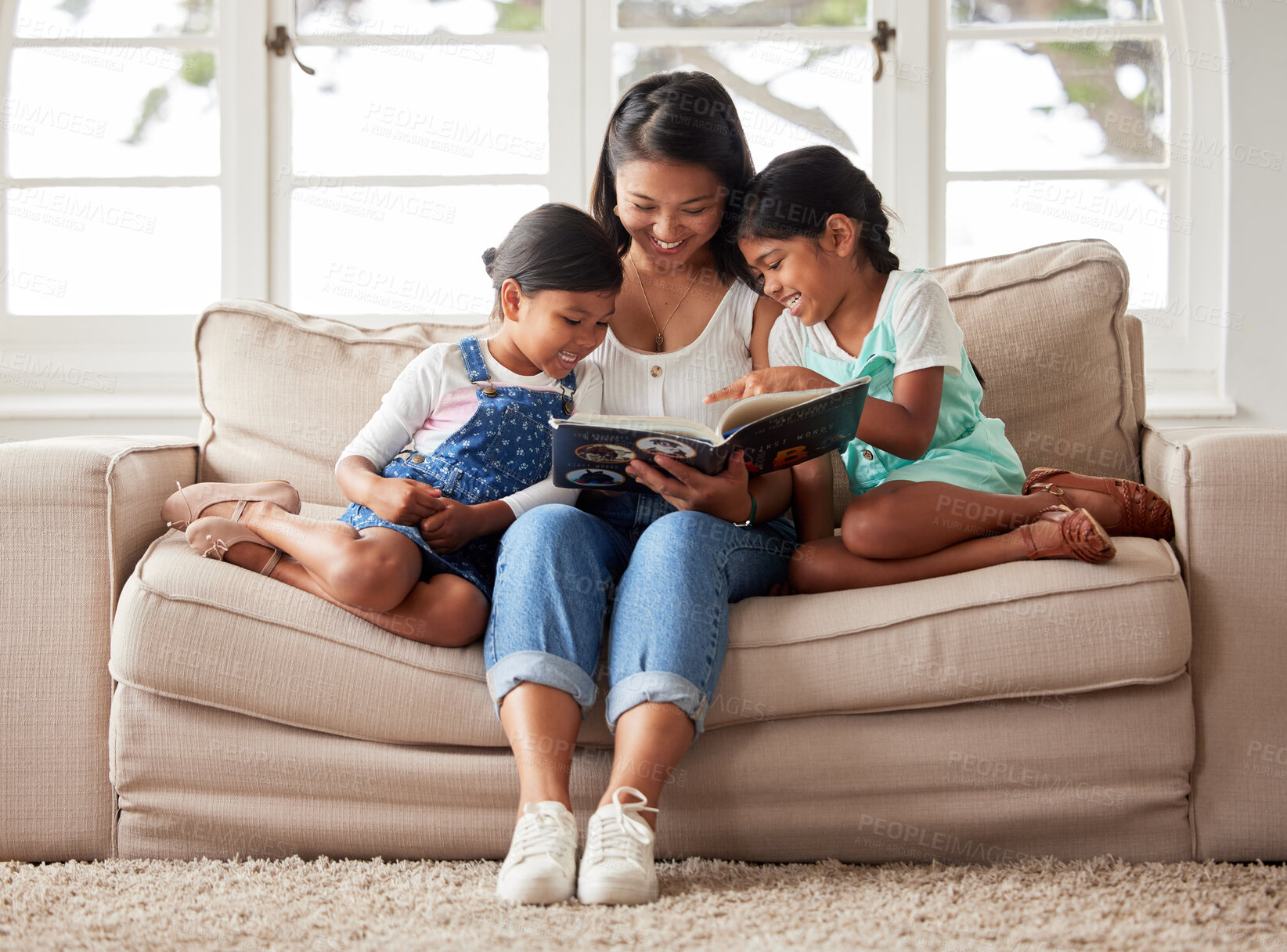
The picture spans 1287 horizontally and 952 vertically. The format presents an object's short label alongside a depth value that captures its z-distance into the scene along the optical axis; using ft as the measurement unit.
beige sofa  4.27
